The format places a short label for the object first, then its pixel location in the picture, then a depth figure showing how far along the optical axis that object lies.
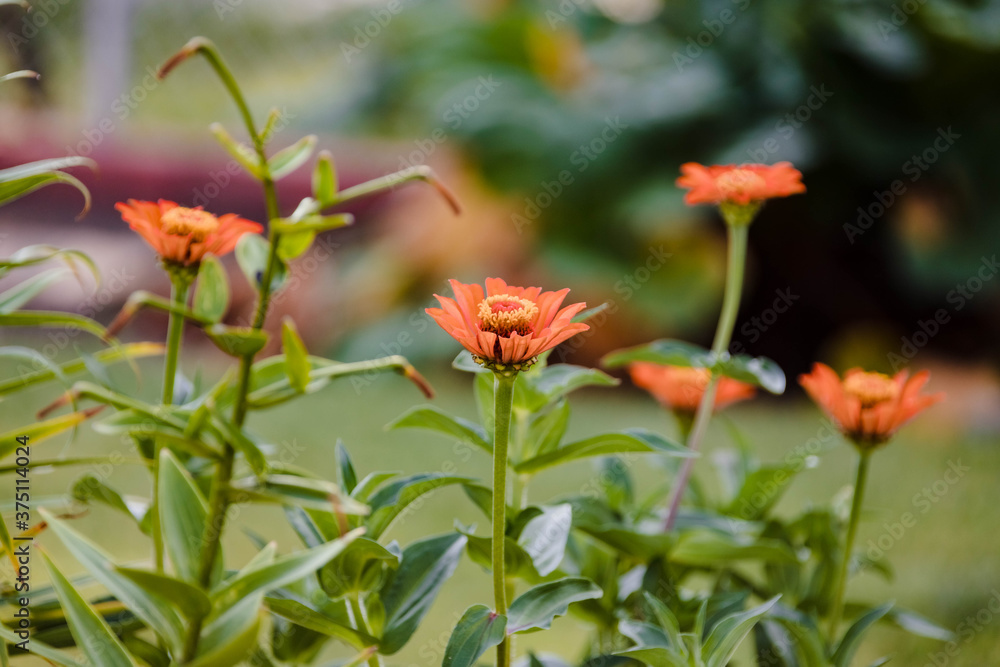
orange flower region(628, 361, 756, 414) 1.56
